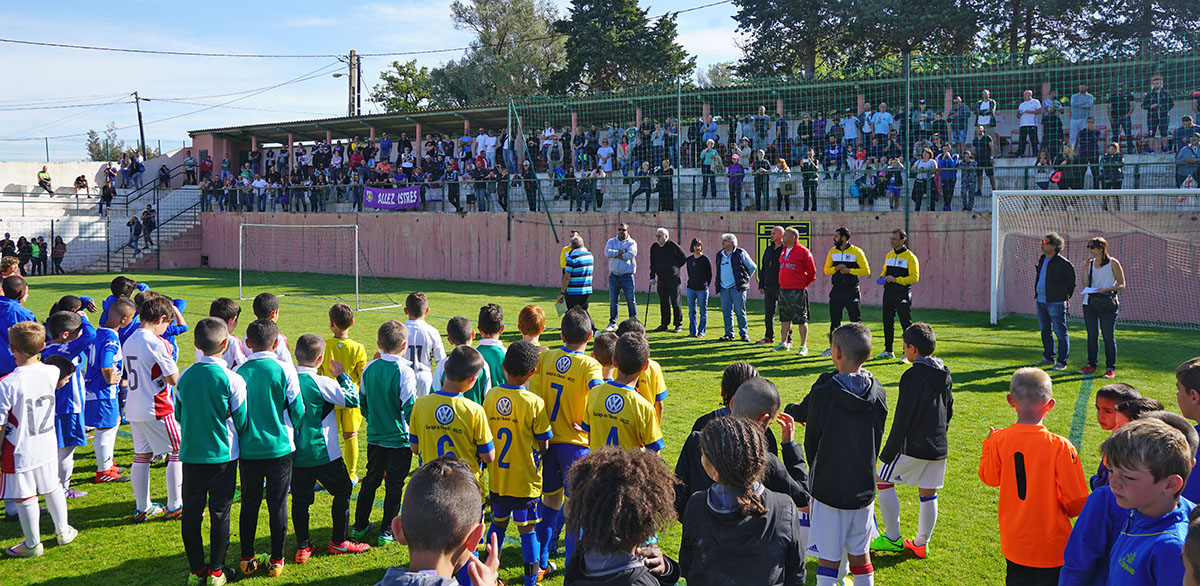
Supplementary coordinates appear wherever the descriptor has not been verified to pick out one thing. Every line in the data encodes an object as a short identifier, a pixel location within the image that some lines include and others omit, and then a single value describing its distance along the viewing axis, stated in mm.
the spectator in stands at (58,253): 32469
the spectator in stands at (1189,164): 16406
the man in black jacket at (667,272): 14133
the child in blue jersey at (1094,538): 3064
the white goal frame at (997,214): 14938
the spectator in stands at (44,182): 39188
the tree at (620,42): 43312
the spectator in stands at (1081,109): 18641
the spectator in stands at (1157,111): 17516
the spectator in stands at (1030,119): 20062
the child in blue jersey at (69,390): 6129
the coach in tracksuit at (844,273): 11547
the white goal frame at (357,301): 18969
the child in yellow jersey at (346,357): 6285
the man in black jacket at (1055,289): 10586
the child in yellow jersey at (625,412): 4531
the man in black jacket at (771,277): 12680
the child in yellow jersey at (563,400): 5129
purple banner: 28719
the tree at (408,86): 53875
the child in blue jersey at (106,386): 6398
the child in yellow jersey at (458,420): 4621
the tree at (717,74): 58500
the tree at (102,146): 64688
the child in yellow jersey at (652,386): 5348
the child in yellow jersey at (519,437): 4746
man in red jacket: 12156
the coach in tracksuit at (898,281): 11453
